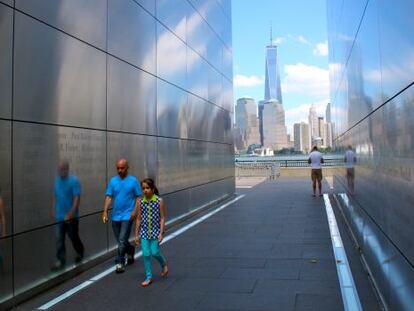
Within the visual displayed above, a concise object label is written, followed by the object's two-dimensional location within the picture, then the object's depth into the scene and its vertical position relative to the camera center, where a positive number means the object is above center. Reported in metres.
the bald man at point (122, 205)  7.34 -0.56
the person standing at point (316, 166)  18.84 +0.01
